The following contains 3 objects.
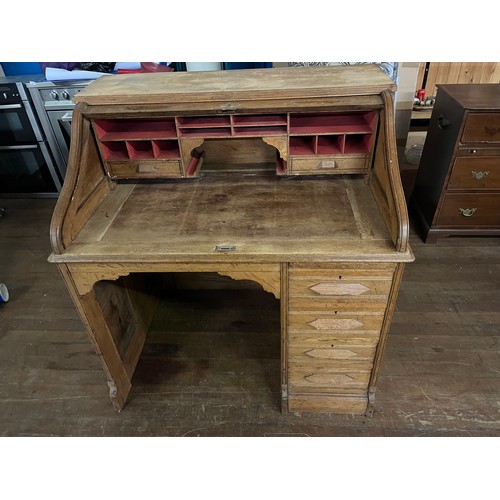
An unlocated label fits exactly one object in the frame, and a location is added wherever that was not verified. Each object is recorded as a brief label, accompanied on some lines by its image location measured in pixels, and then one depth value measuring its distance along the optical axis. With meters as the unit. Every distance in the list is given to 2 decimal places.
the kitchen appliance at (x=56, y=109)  3.01
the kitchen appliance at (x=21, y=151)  3.14
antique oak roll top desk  1.38
